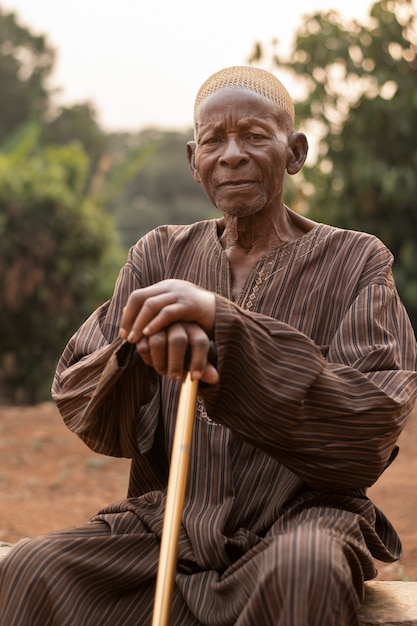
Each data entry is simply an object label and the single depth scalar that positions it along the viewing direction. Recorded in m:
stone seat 2.67
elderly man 2.28
